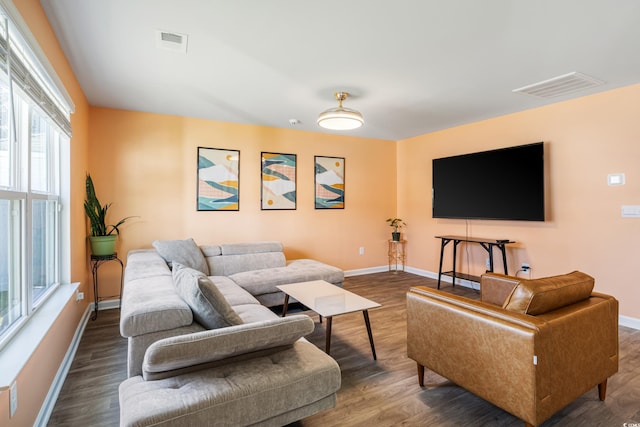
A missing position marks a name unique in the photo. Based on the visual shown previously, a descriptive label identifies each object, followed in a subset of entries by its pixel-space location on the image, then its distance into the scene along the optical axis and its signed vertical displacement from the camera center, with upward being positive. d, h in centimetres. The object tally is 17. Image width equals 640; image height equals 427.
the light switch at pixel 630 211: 317 +1
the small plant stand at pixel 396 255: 591 -77
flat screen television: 379 +37
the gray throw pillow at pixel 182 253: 357 -44
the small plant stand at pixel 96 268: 347 -62
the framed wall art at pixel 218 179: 434 +48
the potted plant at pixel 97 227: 346 -14
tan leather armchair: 153 -69
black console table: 399 -44
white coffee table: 249 -74
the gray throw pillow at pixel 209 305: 166 -48
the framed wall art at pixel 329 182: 523 +52
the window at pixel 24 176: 159 +25
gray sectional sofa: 129 -72
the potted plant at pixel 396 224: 583 -20
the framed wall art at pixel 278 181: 477 +49
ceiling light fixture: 320 +96
